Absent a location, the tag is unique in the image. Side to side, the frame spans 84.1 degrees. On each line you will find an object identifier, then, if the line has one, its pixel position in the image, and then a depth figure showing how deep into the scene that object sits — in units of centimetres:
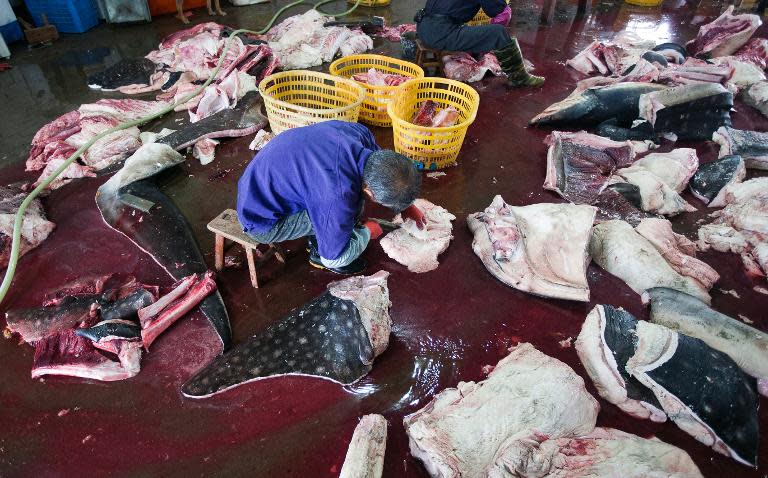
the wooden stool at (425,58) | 559
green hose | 295
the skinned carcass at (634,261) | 292
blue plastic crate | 636
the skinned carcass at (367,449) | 196
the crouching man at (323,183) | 244
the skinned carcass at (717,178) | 378
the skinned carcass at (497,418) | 198
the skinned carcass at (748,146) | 417
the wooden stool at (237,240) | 282
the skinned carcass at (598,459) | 179
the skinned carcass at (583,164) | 380
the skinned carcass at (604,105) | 453
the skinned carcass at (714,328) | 245
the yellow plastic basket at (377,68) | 446
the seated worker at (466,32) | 525
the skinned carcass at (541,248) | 297
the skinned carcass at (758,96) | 516
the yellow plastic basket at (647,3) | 869
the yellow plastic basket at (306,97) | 378
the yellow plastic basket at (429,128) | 377
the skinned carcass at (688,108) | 434
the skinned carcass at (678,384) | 219
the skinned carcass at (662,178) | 364
